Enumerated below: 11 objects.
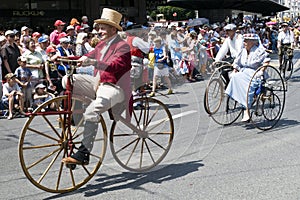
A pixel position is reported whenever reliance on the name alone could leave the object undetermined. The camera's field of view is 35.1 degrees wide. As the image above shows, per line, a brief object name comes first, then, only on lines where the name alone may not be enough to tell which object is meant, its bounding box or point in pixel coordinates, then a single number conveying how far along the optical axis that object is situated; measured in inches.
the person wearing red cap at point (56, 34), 478.8
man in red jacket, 198.4
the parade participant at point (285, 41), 612.6
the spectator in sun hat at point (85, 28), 517.3
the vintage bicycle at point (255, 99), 308.5
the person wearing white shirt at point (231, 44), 352.5
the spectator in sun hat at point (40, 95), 407.5
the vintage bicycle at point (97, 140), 201.3
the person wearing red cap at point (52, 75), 418.9
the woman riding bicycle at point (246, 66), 309.4
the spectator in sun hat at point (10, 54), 420.2
